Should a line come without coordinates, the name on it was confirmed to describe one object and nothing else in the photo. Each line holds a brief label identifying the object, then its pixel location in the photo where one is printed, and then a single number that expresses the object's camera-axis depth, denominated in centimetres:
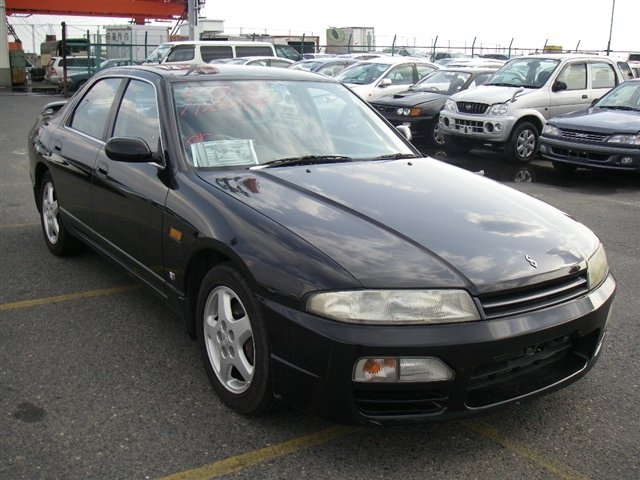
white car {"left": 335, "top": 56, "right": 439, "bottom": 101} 1506
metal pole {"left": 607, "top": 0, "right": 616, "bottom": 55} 3991
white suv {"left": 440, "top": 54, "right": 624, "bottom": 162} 1122
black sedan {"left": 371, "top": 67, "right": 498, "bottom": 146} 1281
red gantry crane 3462
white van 1933
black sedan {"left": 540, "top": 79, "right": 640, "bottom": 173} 915
